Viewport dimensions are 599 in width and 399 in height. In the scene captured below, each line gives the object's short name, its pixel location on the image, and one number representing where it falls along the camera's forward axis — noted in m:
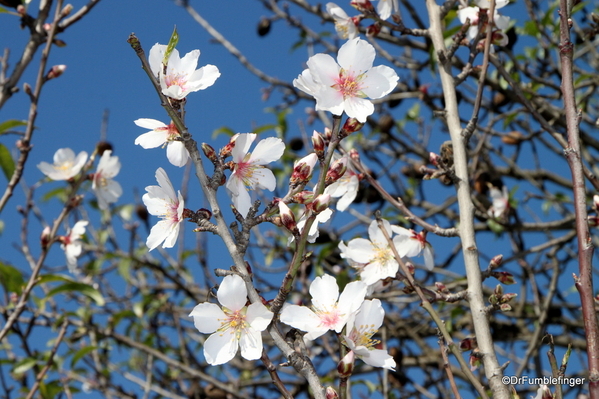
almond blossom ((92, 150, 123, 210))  0.96
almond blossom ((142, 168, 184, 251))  0.65
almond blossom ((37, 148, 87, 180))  0.94
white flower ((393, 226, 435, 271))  0.74
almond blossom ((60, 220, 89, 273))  0.93
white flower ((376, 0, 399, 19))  0.81
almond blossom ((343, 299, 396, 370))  0.63
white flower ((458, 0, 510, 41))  0.79
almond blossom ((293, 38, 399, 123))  0.66
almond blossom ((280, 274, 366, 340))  0.62
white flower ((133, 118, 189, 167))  0.65
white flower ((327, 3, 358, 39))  0.82
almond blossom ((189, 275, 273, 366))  0.61
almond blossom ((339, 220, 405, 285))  0.71
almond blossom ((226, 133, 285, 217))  0.65
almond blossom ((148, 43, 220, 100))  0.65
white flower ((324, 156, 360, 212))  0.76
